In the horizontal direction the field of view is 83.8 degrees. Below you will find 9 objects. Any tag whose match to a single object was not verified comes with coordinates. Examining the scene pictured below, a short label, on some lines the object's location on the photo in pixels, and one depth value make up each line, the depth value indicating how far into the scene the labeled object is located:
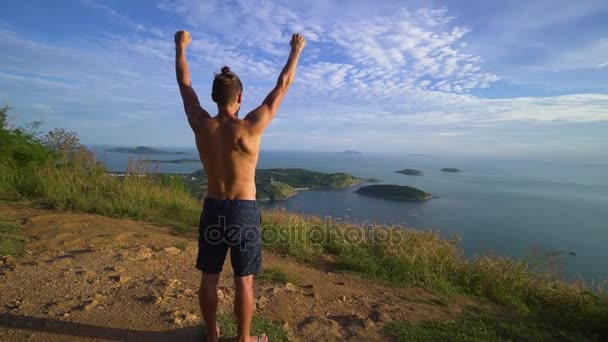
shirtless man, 2.02
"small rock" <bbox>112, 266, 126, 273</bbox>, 3.45
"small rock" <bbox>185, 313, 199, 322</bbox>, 2.63
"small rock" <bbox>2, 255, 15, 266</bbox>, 3.49
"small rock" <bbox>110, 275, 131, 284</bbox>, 3.22
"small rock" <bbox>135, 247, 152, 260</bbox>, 3.90
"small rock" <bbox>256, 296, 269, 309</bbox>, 3.07
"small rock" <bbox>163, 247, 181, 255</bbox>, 4.24
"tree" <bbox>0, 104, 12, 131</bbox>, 8.02
